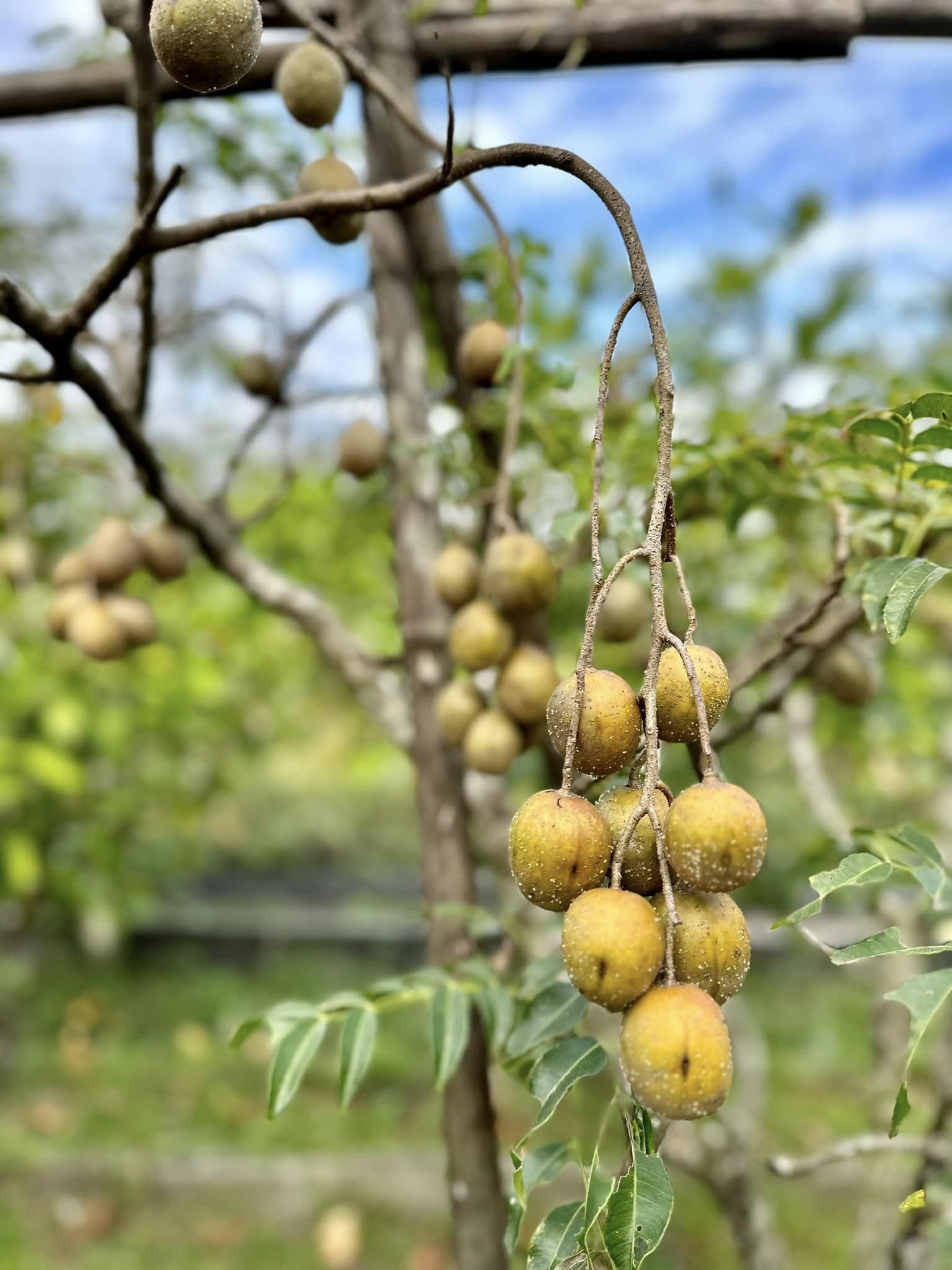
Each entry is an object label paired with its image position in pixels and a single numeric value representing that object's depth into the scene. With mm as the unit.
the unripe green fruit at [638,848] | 583
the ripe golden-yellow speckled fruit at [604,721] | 576
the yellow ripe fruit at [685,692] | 583
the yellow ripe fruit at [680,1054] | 510
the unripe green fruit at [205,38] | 601
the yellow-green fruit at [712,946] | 553
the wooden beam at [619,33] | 1240
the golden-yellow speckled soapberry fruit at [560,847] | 553
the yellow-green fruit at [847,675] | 1337
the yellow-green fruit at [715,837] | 516
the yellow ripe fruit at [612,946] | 522
